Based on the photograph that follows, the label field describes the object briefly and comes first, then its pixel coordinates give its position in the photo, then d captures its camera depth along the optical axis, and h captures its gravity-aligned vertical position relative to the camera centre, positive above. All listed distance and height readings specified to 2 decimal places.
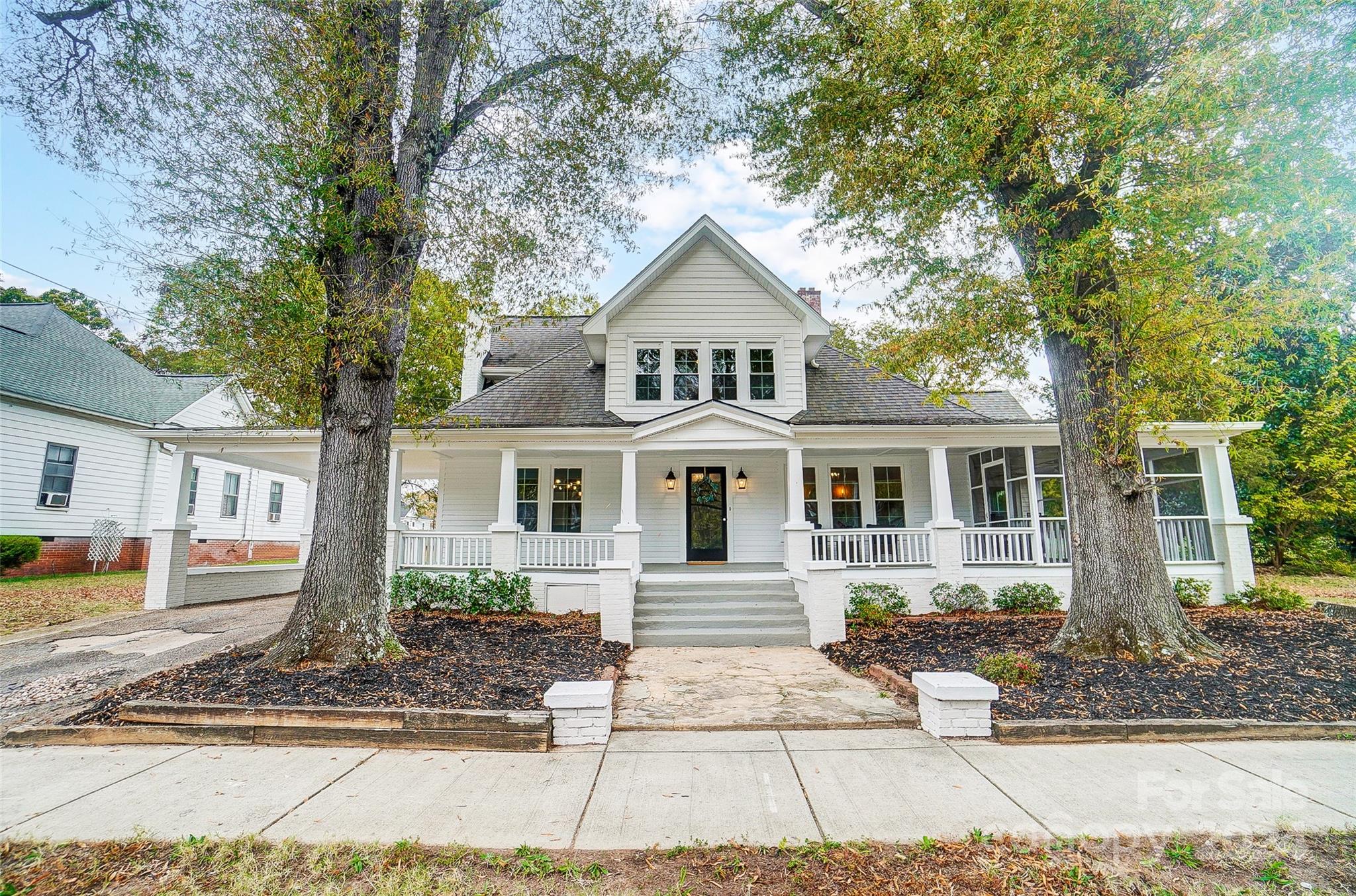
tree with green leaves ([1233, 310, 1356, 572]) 14.46 +1.76
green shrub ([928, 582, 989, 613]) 9.99 -1.20
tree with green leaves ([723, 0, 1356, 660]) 5.41 +3.58
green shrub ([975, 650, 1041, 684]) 5.52 -1.34
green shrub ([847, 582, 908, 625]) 9.41 -1.18
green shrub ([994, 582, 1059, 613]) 10.02 -1.19
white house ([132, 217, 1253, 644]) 9.85 +1.25
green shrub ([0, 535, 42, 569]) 13.17 -0.35
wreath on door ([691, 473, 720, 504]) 12.33 +0.85
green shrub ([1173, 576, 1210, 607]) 10.14 -1.10
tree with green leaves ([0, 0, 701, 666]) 5.94 +4.20
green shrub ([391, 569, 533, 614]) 9.78 -1.00
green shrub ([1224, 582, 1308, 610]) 9.60 -1.19
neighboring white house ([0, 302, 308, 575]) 13.93 +2.19
